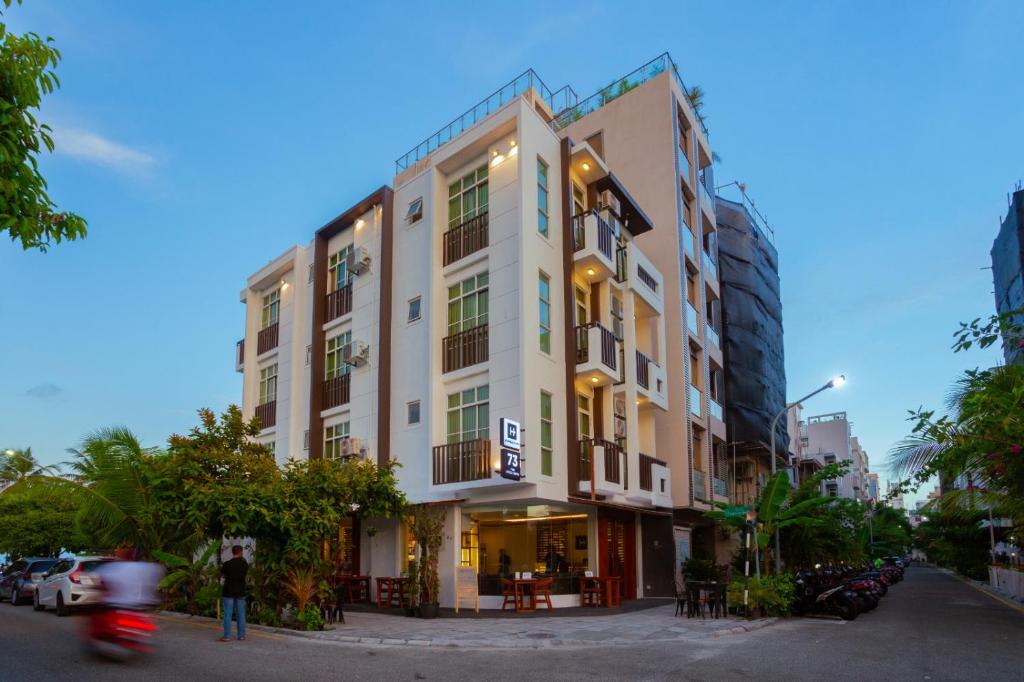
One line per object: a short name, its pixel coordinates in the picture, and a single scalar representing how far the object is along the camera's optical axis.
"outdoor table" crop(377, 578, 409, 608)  22.97
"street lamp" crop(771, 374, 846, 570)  25.83
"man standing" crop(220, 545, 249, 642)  15.15
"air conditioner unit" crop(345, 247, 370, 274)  28.42
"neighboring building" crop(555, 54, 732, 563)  31.31
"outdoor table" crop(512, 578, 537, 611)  22.53
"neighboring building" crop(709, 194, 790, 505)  38.56
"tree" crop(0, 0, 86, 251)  7.80
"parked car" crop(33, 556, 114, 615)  20.66
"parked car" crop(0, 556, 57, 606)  25.34
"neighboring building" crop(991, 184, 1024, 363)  44.59
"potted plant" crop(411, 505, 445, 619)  21.19
